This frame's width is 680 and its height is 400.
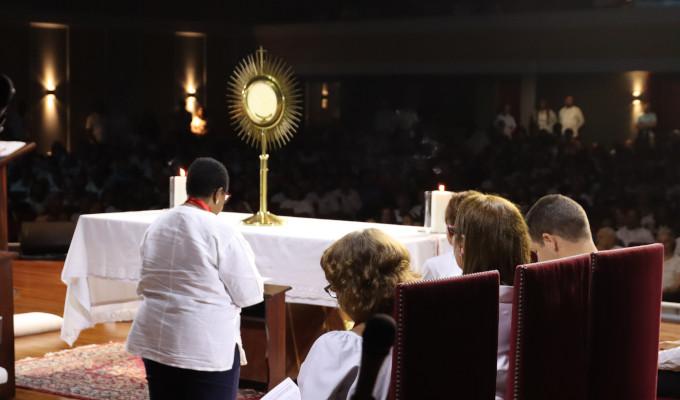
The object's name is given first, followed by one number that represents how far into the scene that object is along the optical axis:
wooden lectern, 5.38
